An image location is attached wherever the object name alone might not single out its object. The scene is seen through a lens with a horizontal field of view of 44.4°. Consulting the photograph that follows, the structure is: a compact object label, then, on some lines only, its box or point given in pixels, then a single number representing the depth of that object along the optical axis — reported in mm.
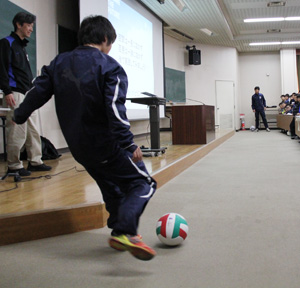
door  12945
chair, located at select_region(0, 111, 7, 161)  4230
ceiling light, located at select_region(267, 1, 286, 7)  8328
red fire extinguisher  13875
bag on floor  4578
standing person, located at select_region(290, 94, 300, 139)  8120
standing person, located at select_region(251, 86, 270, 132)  12430
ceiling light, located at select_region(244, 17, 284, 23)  9734
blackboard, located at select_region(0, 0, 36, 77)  4156
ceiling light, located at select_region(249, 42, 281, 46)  12642
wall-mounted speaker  11898
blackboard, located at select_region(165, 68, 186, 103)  10852
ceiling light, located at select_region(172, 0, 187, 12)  7732
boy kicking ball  1483
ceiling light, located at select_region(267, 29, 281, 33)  11104
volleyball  1771
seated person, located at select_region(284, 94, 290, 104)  11889
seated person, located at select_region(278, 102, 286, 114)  11491
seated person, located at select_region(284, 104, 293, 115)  10366
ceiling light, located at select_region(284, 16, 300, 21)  9688
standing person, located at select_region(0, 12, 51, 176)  2906
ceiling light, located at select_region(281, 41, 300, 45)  12578
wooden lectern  6087
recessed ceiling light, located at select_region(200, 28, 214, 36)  10394
